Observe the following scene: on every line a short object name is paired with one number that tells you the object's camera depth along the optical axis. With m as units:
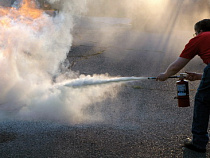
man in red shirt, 3.11
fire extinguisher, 3.64
